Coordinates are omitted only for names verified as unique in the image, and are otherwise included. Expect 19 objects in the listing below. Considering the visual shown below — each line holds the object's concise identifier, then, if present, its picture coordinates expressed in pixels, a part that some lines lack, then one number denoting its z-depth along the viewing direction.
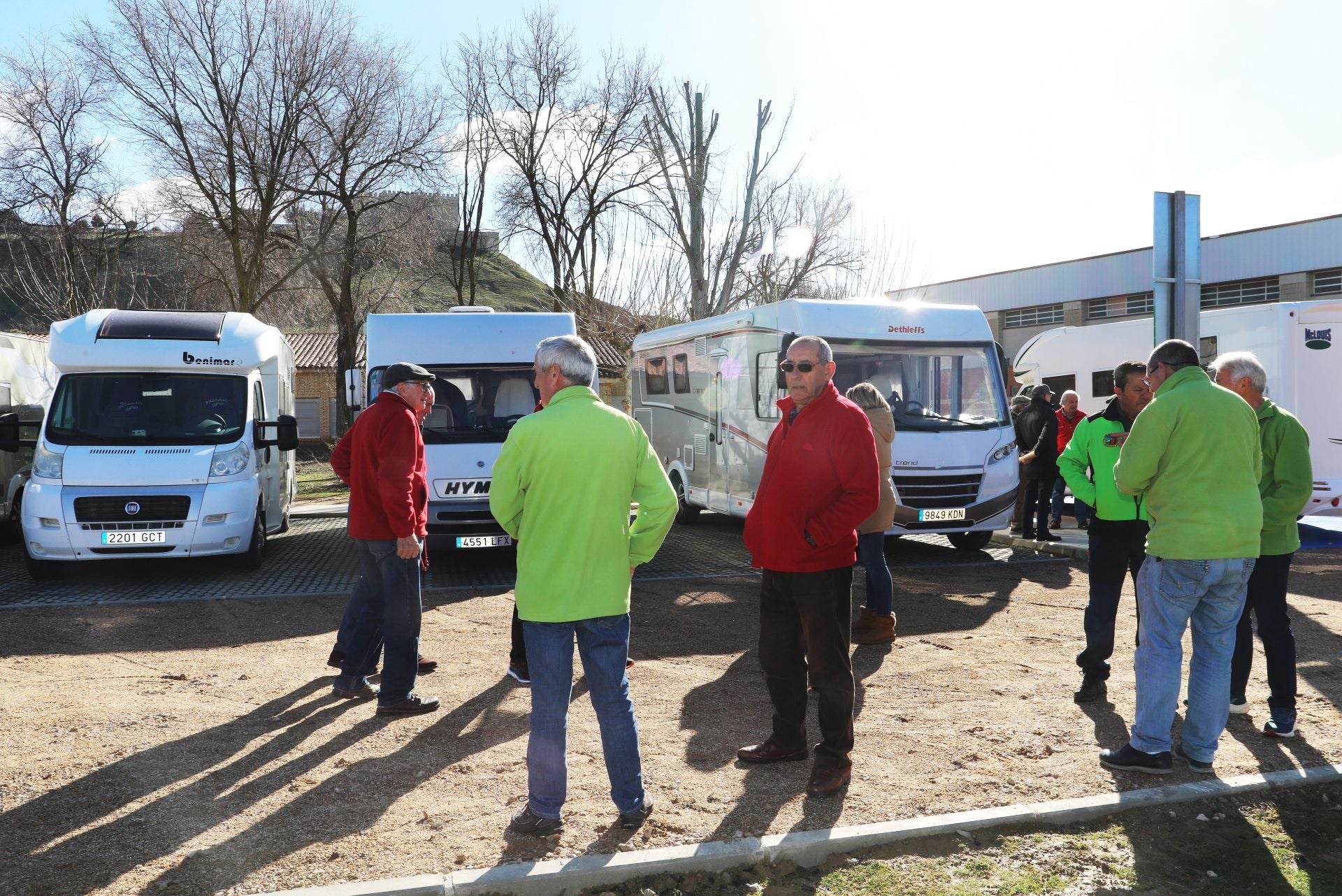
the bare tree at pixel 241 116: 27.98
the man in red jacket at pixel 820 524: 4.58
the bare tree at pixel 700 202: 28.22
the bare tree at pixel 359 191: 29.95
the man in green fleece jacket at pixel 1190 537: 4.68
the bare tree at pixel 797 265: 29.81
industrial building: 33.22
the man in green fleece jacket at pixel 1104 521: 5.96
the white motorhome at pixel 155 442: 10.05
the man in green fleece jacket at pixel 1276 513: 5.29
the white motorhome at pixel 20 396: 13.86
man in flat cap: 5.82
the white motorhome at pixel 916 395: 11.50
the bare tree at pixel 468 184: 35.38
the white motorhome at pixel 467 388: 11.01
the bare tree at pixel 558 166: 35.47
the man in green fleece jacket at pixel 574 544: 4.03
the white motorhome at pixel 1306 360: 12.88
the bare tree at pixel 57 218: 29.25
